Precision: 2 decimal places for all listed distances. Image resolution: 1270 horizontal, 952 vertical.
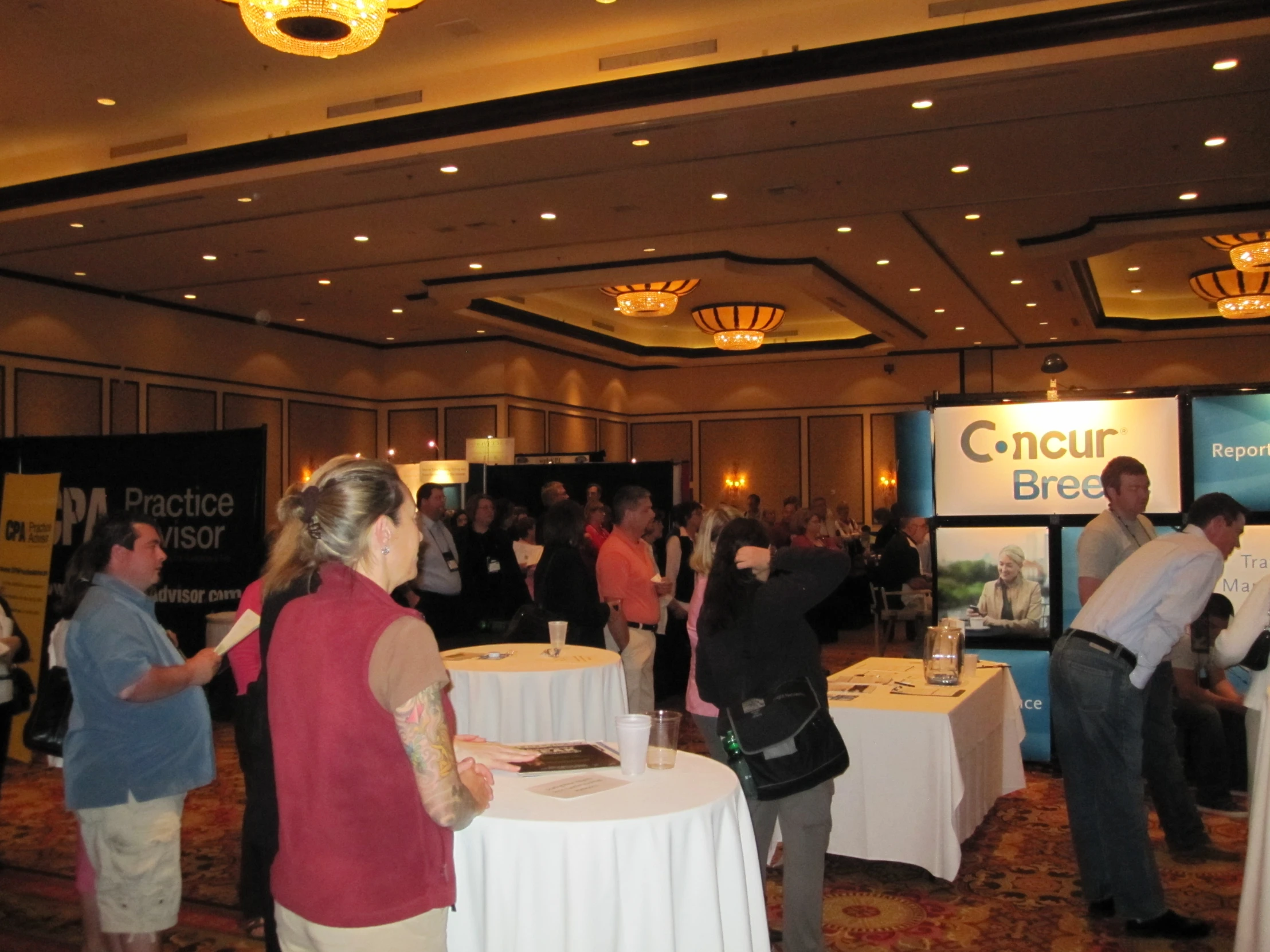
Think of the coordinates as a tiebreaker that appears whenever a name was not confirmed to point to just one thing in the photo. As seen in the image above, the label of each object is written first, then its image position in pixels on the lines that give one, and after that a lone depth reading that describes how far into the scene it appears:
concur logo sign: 5.93
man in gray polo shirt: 4.48
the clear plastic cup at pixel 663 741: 2.58
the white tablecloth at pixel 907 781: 4.09
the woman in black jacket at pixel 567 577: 5.49
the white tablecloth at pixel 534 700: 4.48
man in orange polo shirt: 5.75
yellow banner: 5.99
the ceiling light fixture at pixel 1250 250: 11.00
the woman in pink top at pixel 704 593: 3.41
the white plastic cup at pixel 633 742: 2.49
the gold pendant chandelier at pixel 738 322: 15.21
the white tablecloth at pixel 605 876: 2.18
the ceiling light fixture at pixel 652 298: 12.94
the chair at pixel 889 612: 9.64
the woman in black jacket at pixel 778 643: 3.01
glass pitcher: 4.60
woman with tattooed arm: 1.75
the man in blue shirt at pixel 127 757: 2.90
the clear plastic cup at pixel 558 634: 4.84
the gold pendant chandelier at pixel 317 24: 5.20
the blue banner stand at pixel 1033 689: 6.07
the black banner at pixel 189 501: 5.16
